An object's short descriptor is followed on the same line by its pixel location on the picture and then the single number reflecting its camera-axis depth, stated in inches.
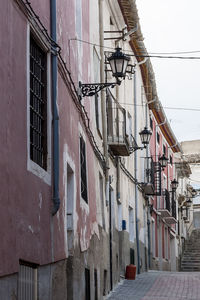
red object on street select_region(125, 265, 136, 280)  847.7
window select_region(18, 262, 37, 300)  328.8
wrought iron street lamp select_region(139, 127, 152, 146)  952.3
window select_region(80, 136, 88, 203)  558.8
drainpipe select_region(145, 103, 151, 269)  1168.3
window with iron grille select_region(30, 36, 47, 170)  371.9
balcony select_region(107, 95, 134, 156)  746.2
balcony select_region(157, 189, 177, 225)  1375.4
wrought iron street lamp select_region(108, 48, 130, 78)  521.6
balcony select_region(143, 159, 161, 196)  1103.3
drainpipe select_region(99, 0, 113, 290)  704.7
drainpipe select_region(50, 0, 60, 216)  402.1
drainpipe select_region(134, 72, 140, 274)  997.8
